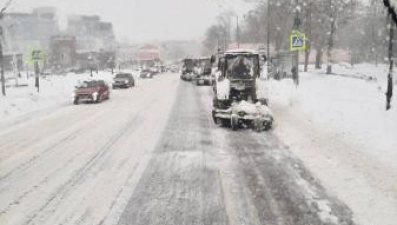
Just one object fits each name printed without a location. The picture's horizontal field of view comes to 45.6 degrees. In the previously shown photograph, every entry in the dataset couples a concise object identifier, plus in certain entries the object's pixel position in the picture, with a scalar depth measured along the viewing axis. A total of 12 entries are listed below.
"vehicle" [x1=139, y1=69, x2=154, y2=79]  67.62
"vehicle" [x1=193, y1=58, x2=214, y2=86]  43.19
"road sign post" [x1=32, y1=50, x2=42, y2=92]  31.98
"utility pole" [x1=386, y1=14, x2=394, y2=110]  16.06
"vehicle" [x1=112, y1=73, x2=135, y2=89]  42.03
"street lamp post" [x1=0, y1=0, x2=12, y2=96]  26.41
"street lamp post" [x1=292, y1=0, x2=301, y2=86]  29.15
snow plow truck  16.19
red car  27.59
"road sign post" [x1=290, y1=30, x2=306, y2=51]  24.44
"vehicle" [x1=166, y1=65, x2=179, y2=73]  107.04
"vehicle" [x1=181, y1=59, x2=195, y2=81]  53.70
